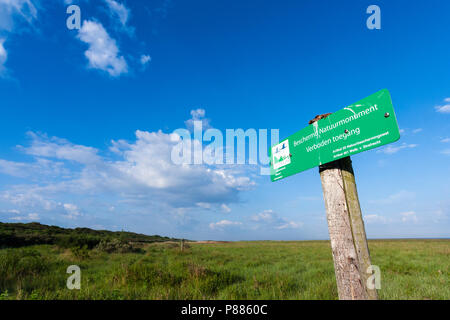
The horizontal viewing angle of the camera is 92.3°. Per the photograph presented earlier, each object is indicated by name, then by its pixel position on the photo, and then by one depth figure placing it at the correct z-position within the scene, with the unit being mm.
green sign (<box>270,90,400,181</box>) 1815
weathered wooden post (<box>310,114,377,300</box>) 1873
